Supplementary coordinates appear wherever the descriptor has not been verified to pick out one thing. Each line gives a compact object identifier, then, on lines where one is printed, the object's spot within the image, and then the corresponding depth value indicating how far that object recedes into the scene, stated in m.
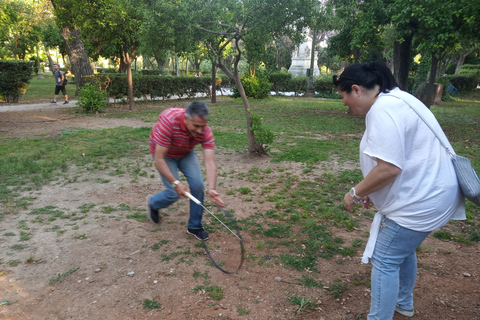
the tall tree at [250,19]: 6.04
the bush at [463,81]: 26.12
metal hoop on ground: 3.07
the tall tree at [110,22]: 11.33
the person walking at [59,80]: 14.88
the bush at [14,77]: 14.37
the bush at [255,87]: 20.17
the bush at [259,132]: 6.91
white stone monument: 28.08
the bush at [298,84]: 24.73
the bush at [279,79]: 24.08
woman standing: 1.83
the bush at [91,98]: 12.51
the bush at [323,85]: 23.85
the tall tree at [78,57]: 15.51
